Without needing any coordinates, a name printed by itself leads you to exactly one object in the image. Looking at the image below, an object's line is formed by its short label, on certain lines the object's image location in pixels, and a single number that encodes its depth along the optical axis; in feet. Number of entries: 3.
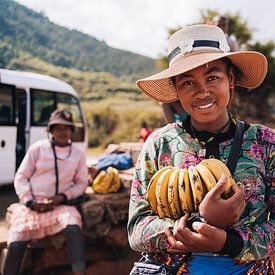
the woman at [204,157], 4.66
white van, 25.61
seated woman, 12.18
